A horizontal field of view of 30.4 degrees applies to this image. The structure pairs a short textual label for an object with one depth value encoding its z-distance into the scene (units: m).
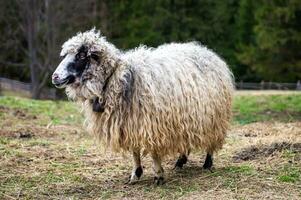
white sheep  7.03
